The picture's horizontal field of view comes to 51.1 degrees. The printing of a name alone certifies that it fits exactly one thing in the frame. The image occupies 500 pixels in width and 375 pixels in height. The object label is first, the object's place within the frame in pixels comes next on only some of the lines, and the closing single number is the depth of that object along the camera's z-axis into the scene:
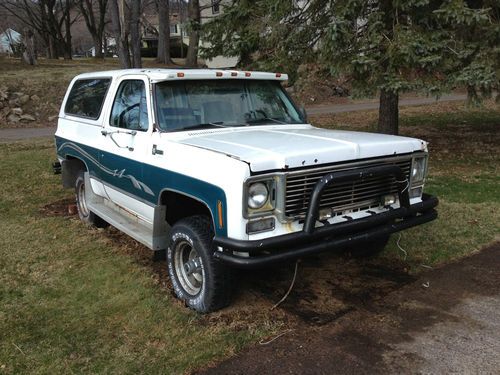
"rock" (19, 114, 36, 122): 18.34
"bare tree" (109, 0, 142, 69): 17.50
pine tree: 8.19
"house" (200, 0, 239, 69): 35.00
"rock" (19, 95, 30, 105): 19.14
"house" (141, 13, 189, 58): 44.22
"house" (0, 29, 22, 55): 74.82
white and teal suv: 3.67
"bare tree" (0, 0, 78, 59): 40.72
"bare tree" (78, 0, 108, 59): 40.50
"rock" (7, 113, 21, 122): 18.20
